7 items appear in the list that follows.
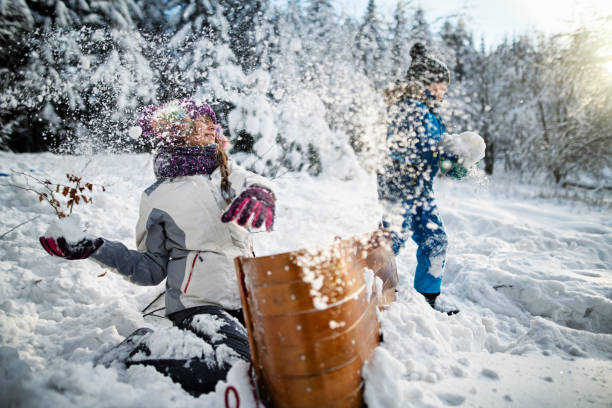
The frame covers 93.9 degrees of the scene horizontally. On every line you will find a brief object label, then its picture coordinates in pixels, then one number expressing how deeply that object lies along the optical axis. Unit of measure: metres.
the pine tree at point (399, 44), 15.39
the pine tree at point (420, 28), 17.28
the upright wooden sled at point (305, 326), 1.02
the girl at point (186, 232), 1.72
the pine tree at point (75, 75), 5.32
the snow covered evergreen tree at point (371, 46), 15.74
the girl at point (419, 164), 2.43
